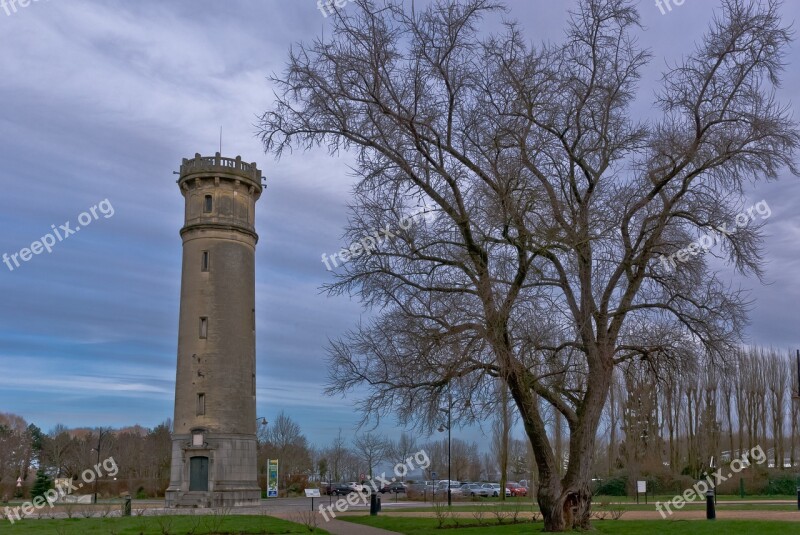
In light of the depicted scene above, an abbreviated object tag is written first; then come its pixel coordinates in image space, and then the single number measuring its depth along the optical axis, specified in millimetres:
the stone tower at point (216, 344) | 41750
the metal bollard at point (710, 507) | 23250
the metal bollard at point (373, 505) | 31219
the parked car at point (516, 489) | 57356
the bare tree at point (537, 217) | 18031
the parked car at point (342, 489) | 63312
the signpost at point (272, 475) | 43812
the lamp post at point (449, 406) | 18594
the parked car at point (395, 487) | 71500
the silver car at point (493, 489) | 56312
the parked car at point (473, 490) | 56166
